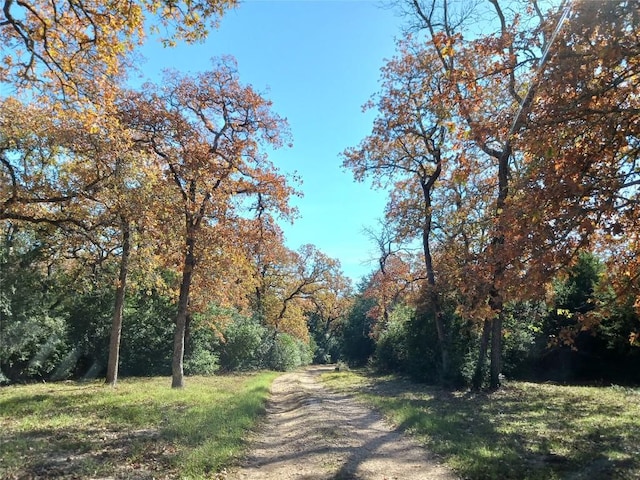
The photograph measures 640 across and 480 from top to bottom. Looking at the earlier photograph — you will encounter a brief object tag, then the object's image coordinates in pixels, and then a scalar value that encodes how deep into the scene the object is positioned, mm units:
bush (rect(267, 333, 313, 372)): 41219
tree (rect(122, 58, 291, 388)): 17453
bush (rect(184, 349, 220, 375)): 29062
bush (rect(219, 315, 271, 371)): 35000
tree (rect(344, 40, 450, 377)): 20672
